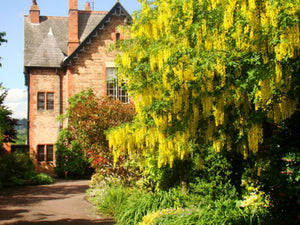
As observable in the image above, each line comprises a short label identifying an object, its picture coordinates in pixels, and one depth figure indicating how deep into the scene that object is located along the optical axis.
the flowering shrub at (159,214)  8.03
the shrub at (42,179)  20.00
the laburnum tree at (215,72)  5.98
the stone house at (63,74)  23.58
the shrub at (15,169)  19.14
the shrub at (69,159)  22.34
